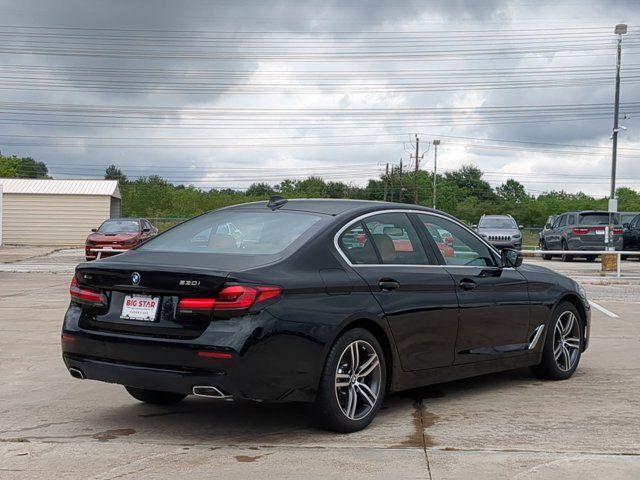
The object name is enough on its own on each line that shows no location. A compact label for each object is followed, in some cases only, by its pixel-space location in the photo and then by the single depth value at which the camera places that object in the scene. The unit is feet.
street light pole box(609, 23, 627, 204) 111.20
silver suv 106.01
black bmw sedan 17.93
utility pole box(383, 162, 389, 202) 273.01
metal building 147.13
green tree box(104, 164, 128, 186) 446.03
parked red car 92.22
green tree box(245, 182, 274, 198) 307.17
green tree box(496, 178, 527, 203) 338.95
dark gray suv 99.55
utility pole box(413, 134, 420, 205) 236.32
